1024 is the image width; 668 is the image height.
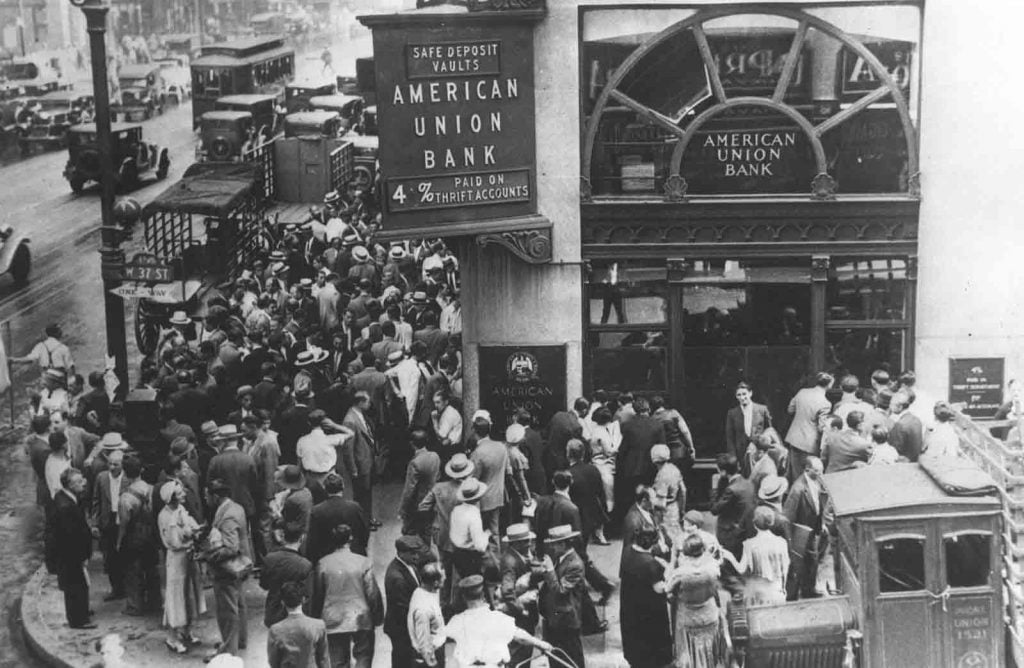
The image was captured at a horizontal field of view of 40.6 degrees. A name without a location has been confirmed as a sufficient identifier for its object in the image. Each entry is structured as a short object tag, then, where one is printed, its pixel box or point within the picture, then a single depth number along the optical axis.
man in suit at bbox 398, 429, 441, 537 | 13.92
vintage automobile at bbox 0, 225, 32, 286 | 27.62
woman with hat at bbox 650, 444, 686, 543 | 13.08
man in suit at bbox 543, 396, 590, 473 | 15.07
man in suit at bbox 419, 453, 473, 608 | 13.10
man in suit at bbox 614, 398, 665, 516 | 14.88
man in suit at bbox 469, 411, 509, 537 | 14.09
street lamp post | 15.81
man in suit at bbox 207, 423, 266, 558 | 14.09
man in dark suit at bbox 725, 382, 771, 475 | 15.45
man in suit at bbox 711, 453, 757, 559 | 13.14
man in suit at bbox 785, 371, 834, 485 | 15.32
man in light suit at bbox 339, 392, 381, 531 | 15.19
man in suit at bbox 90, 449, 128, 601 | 13.95
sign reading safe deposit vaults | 15.13
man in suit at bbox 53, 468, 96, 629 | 13.38
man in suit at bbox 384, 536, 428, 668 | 11.58
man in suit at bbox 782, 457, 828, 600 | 12.96
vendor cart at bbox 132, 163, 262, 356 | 23.20
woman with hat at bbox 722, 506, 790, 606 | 11.76
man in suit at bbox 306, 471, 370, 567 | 12.77
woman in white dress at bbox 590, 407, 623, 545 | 15.09
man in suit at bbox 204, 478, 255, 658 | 12.47
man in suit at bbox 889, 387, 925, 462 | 14.63
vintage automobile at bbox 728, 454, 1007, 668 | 10.77
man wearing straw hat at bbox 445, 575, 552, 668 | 10.36
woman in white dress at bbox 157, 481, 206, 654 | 12.88
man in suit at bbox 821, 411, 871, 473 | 13.95
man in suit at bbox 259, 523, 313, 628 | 11.68
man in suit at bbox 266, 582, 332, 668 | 10.41
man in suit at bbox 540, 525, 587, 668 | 11.57
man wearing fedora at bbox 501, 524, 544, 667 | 11.38
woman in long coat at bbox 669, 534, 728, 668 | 11.25
